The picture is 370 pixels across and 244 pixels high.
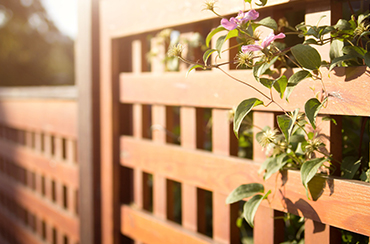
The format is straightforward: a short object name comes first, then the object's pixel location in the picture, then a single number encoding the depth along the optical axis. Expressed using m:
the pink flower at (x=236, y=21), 0.60
